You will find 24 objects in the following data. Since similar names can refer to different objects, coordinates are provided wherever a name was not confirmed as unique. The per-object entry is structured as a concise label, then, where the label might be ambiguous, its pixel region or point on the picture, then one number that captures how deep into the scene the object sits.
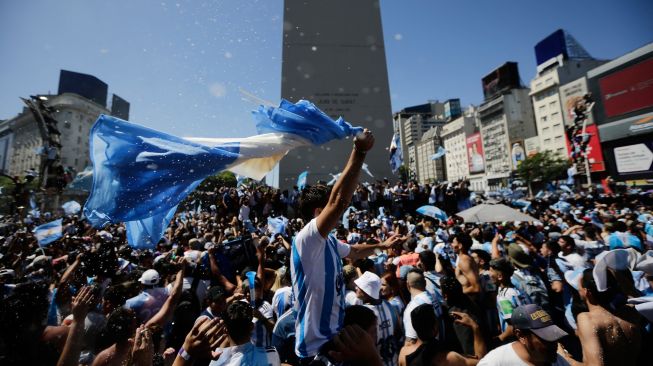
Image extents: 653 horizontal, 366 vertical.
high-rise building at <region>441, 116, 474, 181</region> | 94.31
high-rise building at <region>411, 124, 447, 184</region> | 108.19
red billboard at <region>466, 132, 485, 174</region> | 80.56
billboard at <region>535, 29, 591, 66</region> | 64.25
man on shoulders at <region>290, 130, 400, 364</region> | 1.60
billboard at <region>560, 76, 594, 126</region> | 51.38
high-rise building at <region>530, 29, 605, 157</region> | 59.69
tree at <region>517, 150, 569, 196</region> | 50.28
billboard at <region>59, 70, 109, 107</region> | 74.38
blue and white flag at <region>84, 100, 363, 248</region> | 2.64
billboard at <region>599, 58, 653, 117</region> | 39.59
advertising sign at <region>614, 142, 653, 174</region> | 38.75
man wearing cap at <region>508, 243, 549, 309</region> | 3.65
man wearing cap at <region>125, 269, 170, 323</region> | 3.37
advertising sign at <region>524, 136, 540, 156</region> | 64.27
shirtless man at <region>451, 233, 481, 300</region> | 3.82
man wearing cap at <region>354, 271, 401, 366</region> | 2.73
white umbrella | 7.67
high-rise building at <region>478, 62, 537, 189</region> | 72.38
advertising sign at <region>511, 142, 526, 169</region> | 66.69
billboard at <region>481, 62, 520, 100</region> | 78.26
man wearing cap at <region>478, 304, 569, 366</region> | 1.93
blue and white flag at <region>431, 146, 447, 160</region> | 14.29
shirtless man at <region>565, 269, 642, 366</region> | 2.39
